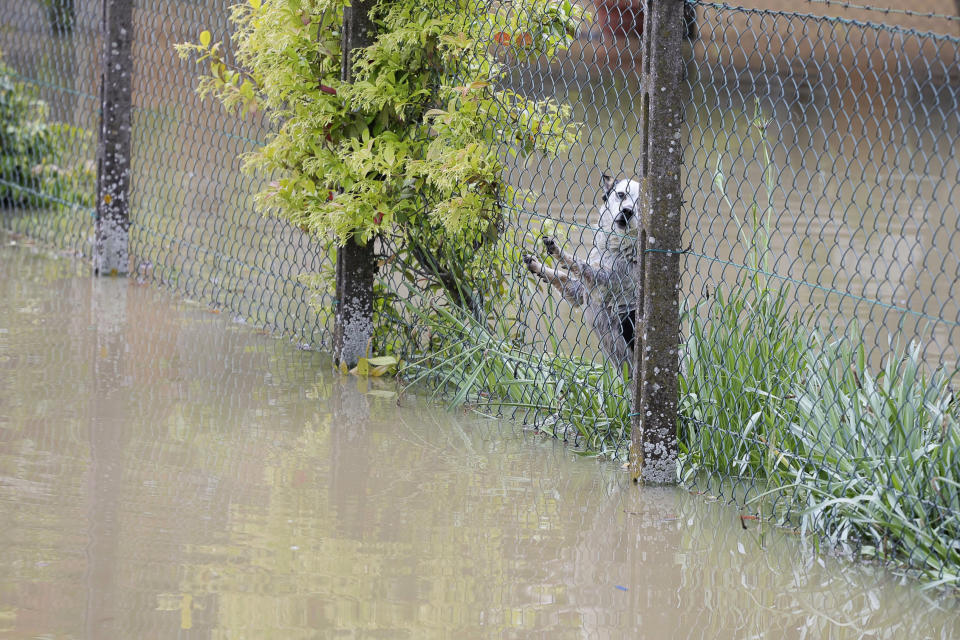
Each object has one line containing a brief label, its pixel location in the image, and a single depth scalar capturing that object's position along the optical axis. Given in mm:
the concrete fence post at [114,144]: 13047
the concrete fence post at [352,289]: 9625
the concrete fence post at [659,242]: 7410
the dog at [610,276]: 8977
